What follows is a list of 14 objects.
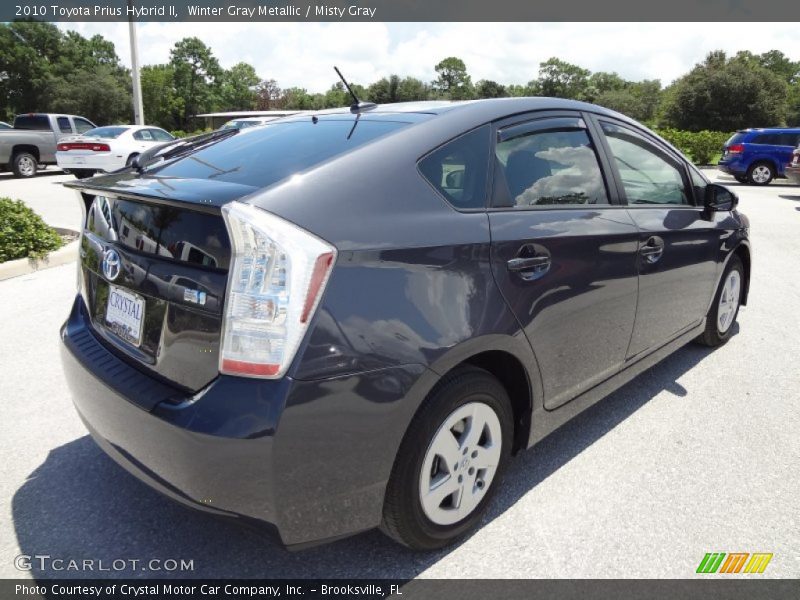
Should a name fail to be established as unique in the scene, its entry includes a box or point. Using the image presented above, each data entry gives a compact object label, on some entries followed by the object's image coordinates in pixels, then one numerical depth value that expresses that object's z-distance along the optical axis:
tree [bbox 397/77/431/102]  76.88
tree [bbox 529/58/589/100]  98.00
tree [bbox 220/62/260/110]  84.00
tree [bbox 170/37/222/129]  78.62
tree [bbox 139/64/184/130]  69.62
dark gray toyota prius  1.71
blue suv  17.80
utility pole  20.48
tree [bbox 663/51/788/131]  37.59
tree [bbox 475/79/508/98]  80.69
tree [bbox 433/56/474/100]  99.19
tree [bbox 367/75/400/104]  77.69
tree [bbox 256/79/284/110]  82.75
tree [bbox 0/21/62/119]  60.78
